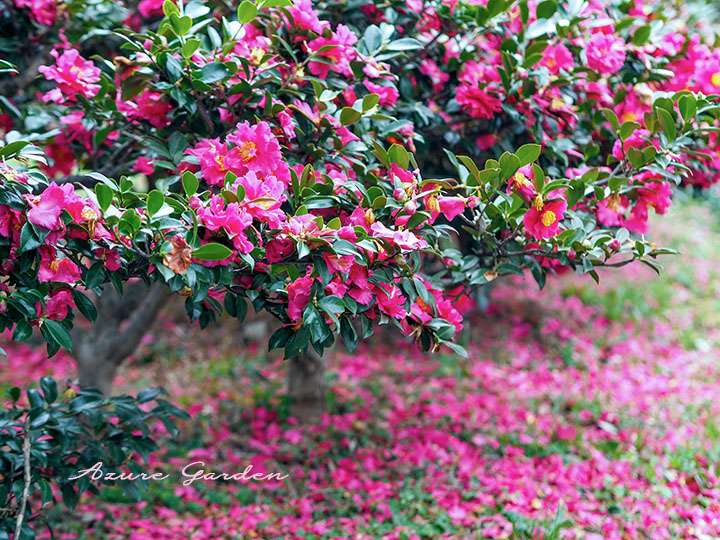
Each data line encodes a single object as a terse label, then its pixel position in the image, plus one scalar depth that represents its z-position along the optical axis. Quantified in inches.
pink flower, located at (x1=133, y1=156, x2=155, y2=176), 74.4
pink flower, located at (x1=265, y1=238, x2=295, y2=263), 55.2
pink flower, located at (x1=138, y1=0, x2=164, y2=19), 79.0
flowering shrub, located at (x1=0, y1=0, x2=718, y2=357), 53.6
